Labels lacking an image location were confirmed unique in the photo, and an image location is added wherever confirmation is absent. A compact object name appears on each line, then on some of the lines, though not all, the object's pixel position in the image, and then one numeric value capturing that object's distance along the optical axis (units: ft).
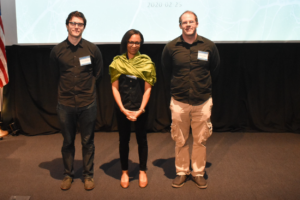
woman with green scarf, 7.34
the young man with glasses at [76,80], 7.35
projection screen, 11.84
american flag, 12.14
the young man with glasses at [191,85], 7.41
